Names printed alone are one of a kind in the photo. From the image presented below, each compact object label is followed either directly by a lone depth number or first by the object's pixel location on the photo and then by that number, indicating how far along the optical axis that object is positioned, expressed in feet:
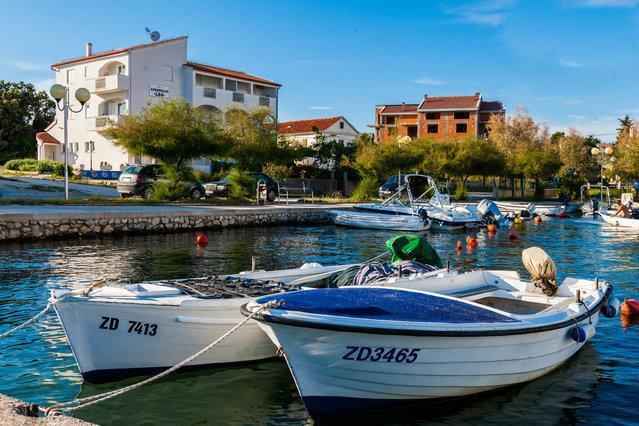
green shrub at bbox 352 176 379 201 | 145.79
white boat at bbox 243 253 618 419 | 21.80
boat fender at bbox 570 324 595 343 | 27.99
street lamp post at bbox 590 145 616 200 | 138.21
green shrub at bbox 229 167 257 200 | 125.59
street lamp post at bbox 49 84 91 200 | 91.66
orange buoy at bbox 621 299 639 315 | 39.86
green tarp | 38.06
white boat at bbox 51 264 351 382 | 24.91
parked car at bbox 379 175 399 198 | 143.38
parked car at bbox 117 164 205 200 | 112.16
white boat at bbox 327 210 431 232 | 102.01
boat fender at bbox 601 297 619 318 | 32.45
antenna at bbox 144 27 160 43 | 183.33
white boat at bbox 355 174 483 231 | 104.73
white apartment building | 174.19
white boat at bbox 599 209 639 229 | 106.32
